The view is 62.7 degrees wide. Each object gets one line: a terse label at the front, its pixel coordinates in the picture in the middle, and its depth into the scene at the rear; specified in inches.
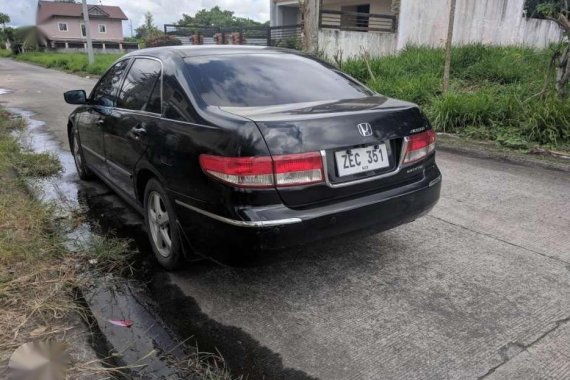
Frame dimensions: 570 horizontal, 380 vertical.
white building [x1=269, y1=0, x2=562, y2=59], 609.3
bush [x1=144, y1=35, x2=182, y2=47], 871.1
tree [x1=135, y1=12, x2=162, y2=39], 940.6
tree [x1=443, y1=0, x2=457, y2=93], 331.6
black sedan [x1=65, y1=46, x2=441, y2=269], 96.6
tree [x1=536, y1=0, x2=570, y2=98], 284.8
